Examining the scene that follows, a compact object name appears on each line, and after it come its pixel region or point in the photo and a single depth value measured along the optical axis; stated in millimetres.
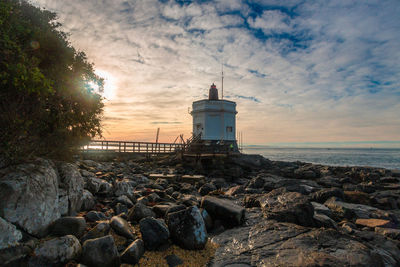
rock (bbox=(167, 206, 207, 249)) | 3641
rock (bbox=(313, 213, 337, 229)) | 4539
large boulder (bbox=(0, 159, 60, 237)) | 2938
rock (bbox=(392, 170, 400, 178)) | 18227
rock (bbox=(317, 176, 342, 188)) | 11891
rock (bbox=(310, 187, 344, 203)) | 7123
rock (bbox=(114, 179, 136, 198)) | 5857
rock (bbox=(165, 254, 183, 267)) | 3199
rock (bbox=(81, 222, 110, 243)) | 3270
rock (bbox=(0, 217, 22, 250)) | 2592
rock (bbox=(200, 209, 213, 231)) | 4562
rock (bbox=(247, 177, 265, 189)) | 10689
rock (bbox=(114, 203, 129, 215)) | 4704
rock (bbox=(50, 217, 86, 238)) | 3303
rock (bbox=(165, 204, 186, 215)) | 4488
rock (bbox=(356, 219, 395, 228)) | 4843
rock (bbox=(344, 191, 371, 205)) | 7543
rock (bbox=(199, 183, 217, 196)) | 8336
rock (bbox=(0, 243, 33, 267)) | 2488
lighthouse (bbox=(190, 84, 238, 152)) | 25734
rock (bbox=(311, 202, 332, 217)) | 5457
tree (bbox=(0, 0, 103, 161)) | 3221
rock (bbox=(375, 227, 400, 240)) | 4262
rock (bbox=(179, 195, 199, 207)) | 5765
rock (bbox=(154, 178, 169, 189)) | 8483
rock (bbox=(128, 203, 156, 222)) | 4406
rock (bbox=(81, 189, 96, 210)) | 4625
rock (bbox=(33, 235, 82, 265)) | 2658
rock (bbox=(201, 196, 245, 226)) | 4619
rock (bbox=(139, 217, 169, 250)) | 3547
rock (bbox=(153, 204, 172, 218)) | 4746
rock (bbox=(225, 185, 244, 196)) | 8219
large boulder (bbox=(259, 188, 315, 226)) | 4531
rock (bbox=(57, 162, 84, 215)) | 4145
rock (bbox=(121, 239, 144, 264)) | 3055
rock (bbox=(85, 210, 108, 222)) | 4055
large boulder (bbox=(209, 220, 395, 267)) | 2857
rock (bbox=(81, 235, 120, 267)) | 2785
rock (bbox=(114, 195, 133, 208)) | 5164
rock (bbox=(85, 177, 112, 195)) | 5606
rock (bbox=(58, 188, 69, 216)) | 3855
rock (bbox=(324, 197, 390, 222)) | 5645
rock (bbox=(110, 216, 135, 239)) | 3646
